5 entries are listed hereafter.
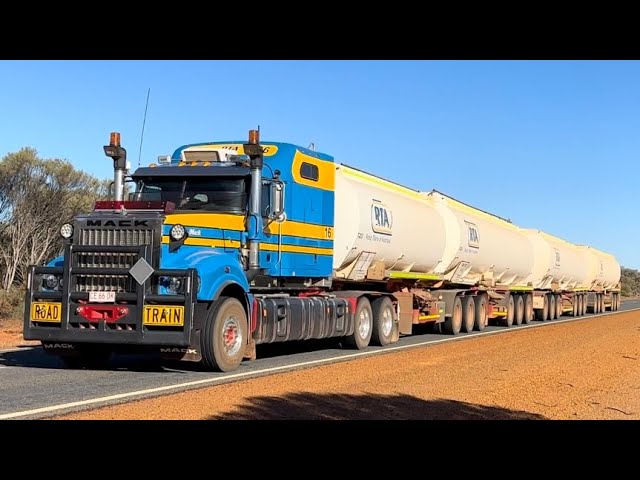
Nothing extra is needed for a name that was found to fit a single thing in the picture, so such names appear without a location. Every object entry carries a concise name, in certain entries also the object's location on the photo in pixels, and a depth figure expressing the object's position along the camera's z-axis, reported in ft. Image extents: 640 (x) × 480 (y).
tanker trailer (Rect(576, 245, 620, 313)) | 144.97
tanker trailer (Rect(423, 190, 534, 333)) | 75.77
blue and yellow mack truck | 37.42
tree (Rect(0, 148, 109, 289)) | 108.88
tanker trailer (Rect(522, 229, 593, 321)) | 108.58
